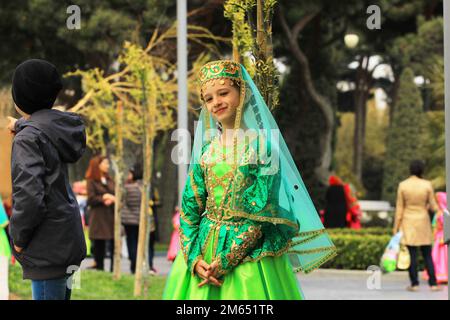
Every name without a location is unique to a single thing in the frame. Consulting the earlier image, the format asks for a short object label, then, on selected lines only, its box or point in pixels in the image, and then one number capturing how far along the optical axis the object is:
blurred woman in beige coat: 12.80
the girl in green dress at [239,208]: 5.23
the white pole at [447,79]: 5.57
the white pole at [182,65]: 10.37
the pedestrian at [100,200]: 14.33
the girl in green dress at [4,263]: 9.31
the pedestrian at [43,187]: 4.91
